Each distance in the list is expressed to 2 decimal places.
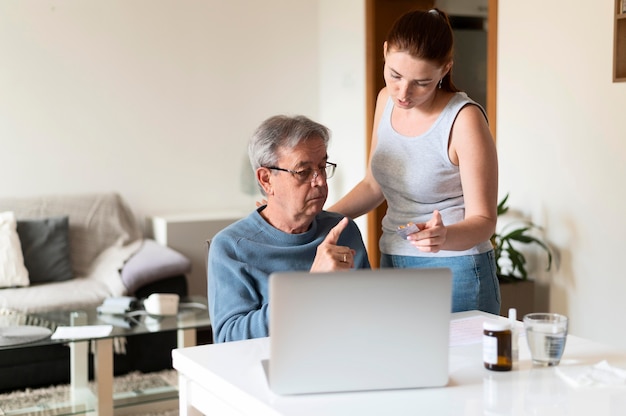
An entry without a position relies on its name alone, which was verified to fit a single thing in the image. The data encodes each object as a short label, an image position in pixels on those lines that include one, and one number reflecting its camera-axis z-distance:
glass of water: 1.67
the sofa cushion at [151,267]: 4.36
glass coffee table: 3.37
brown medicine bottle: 1.64
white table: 1.44
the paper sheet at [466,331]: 1.86
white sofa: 4.23
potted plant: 3.93
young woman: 2.15
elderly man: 2.02
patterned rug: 3.53
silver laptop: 1.44
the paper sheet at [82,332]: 3.39
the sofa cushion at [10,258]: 4.34
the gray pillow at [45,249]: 4.50
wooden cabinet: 3.55
